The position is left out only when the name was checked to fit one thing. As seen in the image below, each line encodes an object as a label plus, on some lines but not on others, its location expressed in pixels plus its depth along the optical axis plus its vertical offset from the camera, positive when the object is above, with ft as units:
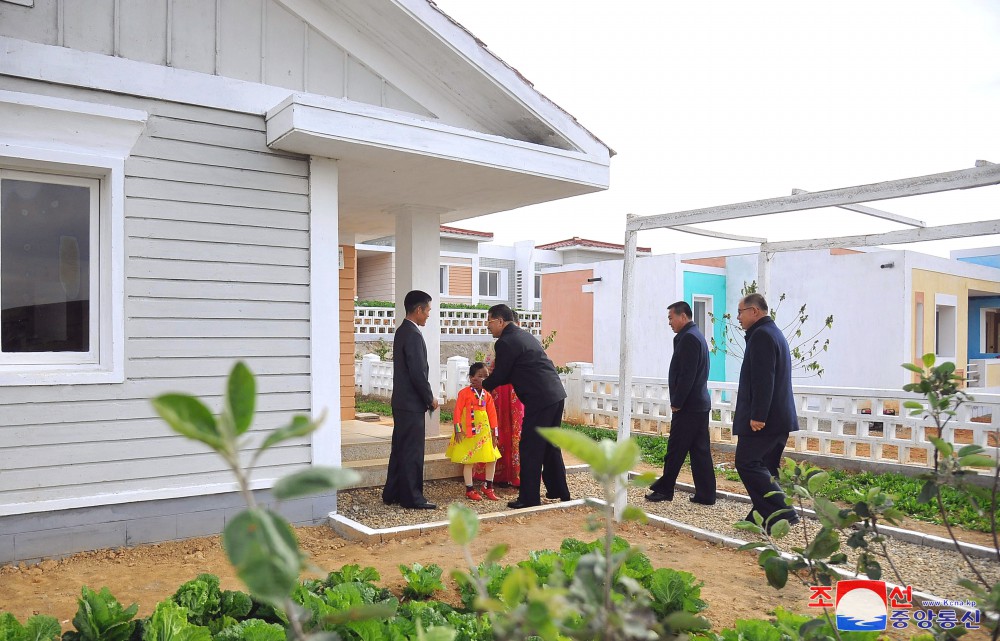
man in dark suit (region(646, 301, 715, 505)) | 23.15 -2.98
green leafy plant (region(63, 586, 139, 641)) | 9.27 -4.01
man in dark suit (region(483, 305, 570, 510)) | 21.93 -1.98
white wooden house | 16.29 +2.84
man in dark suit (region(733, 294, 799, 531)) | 19.36 -2.46
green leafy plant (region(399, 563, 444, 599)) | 12.78 -4.70
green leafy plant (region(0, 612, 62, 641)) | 8.97 -4.00
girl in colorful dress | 22.86 -3.49
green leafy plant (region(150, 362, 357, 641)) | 2.93 -0.72
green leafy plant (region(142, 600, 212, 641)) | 9.07 -4.00
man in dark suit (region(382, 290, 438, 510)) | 21.33 -2.72
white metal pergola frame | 15.54 +3.10
